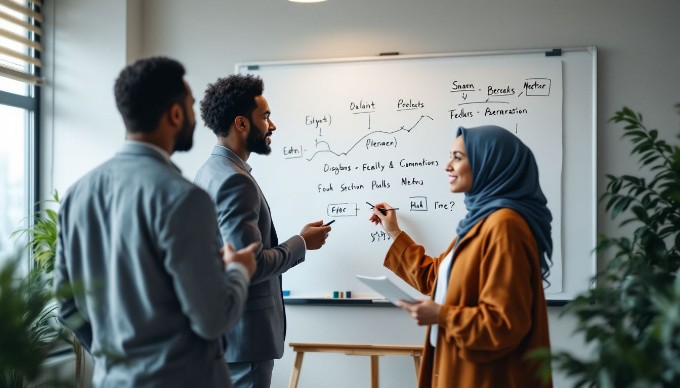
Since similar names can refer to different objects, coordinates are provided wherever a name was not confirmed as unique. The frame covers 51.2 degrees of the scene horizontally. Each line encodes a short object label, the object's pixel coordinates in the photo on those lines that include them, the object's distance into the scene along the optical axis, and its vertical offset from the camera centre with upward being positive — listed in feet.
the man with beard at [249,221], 7.14 -0.30
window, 11.32 +1.30
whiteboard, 10.90 +0.78
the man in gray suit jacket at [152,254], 4.95 -0.45
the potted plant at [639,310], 3.90 -0.76
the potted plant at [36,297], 3.85 -0.78
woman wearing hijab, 6.35 -0.79
